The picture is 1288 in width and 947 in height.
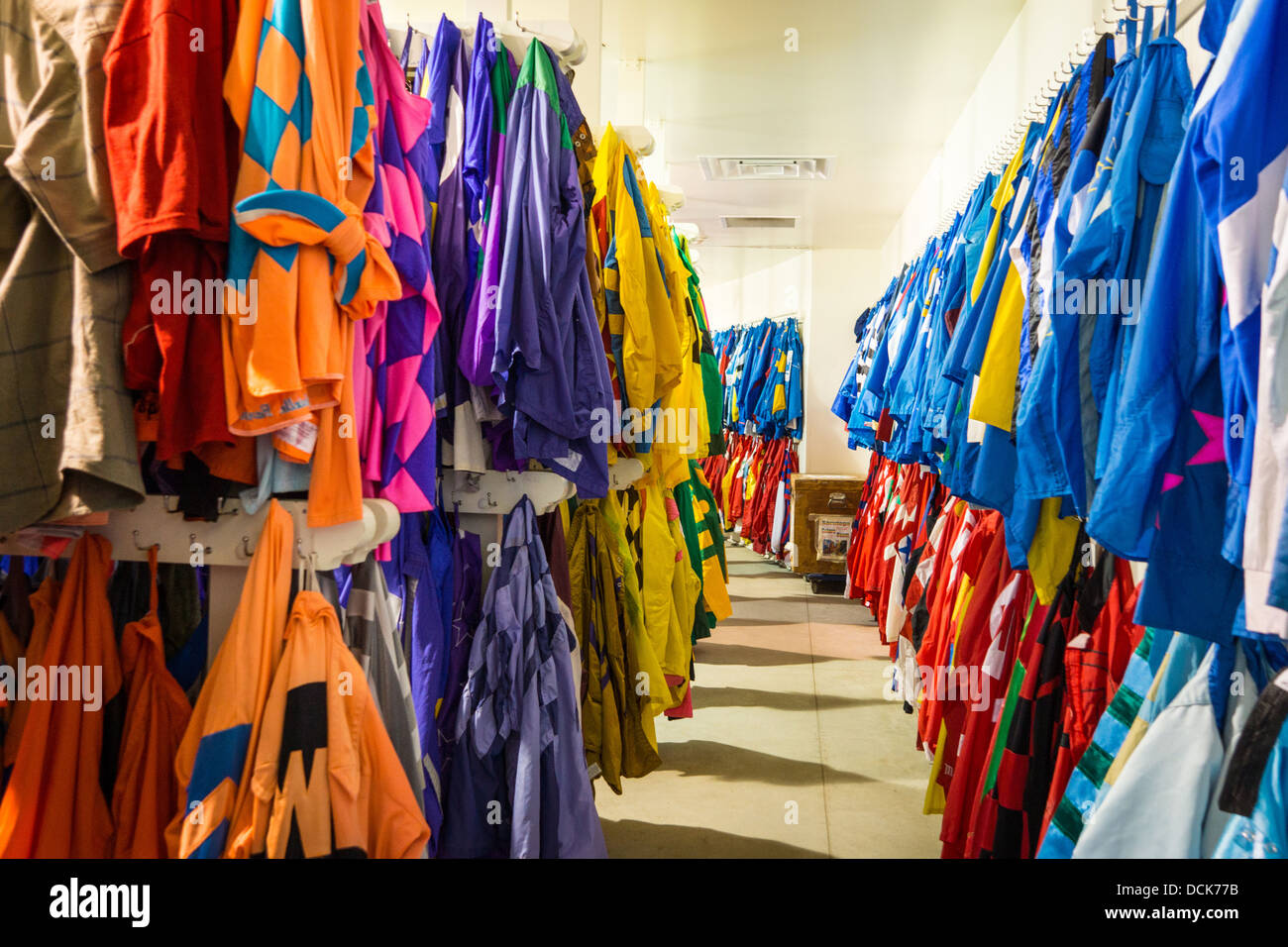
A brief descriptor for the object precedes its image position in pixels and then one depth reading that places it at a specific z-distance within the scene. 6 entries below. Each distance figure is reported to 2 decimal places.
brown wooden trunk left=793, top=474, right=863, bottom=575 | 6.38
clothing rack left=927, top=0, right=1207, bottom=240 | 1.65
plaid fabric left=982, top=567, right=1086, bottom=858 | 1.80
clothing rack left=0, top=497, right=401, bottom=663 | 1.24
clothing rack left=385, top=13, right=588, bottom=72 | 1.99
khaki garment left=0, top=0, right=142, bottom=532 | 1.08
